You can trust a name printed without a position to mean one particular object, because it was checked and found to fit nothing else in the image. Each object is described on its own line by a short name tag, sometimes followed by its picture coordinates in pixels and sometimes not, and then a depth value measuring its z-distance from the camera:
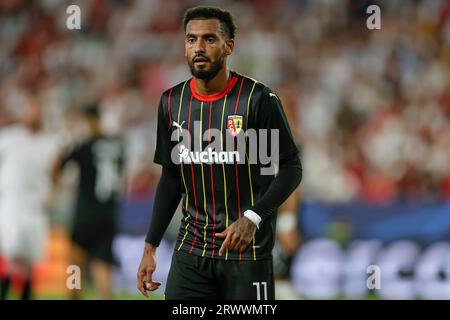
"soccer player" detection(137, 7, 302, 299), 8.06
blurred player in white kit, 15.40
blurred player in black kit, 15.47
